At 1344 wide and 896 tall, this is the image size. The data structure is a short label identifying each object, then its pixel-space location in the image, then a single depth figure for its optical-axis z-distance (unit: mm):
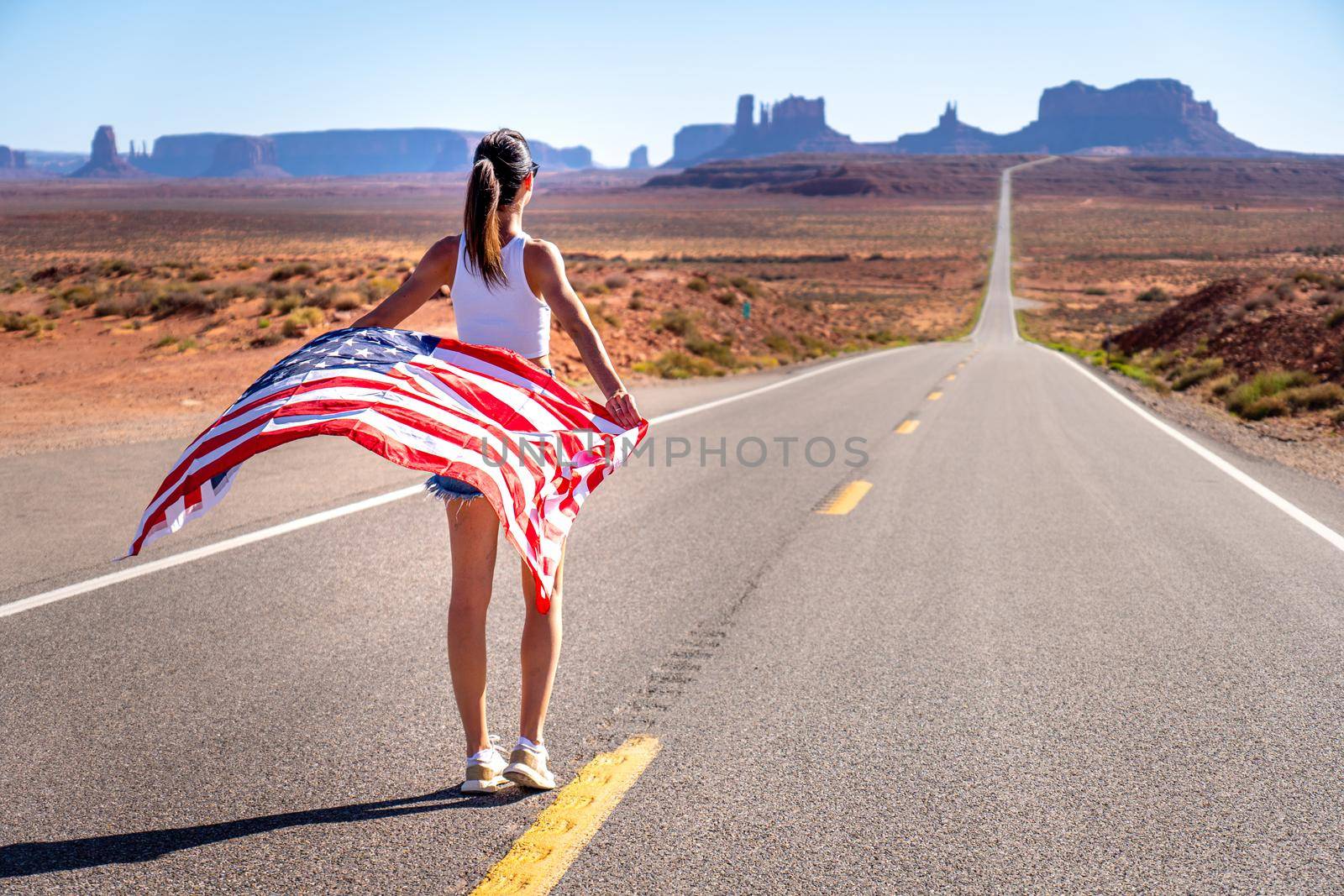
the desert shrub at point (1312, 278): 28203
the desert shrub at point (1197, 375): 21094
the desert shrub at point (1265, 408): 15508
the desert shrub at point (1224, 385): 18694
